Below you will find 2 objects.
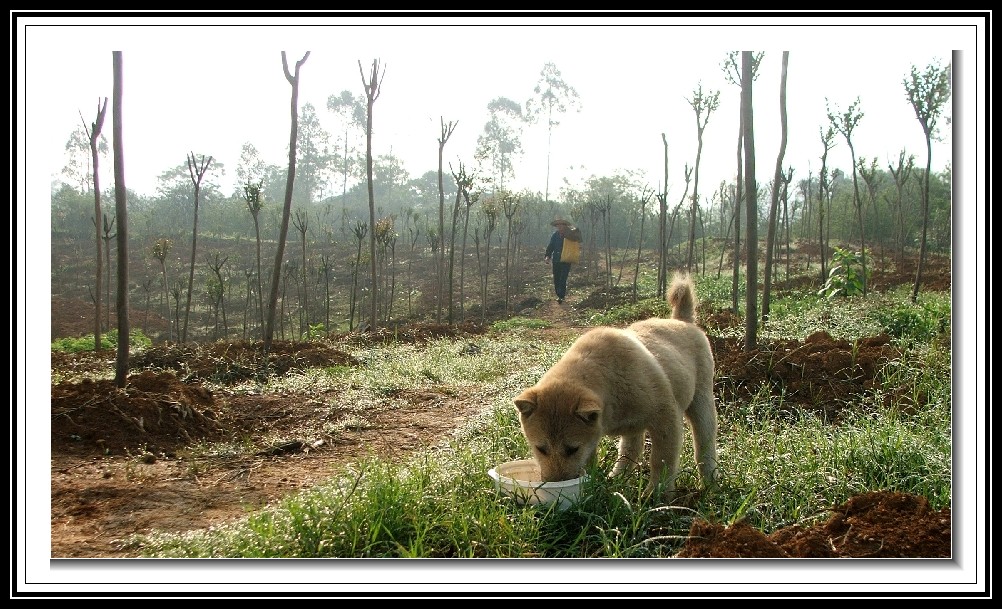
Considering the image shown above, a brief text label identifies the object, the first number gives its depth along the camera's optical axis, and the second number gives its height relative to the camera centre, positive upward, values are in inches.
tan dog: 123.8 -26.0
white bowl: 118.3 -42.5
